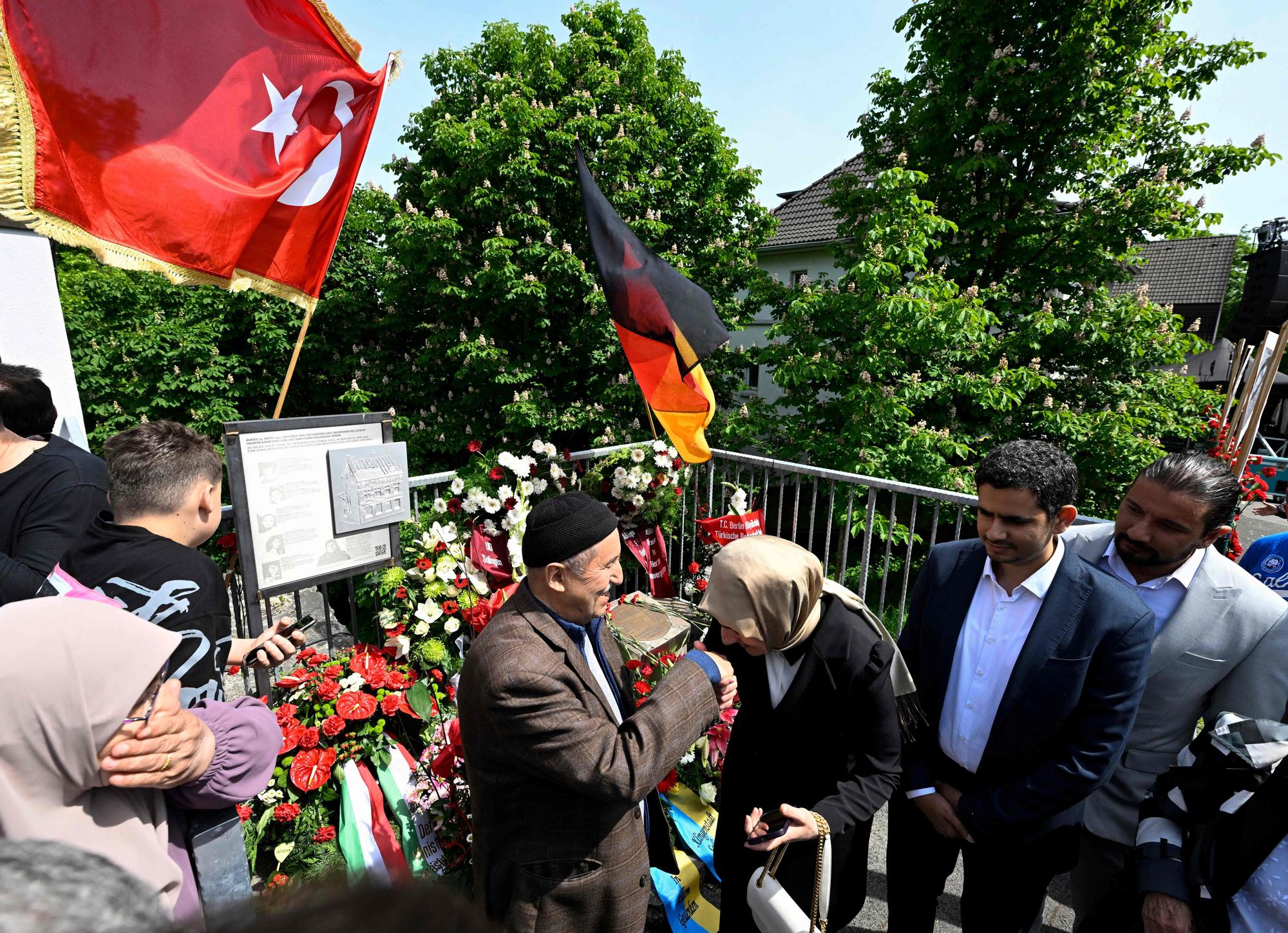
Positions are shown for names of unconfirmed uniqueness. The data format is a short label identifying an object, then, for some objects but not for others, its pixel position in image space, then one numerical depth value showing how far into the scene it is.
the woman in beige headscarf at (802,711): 1.64
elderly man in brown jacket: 1.44
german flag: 3.72
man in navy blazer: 1.78
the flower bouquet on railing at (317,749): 2.41
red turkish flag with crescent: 2.14
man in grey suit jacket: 1.76
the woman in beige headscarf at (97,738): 0.93
